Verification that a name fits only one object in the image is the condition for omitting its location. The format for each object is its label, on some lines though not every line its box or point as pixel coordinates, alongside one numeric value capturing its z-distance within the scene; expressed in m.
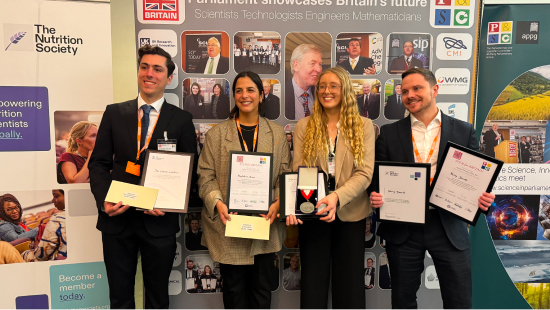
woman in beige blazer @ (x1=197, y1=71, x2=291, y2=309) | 2.44
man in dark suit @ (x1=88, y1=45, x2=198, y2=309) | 2.37
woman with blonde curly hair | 2.37
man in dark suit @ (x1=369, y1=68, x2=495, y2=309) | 2.32
